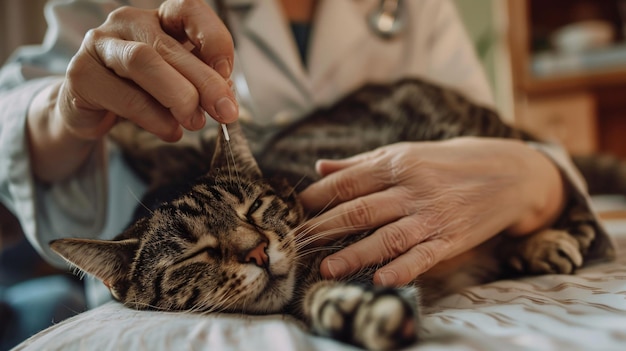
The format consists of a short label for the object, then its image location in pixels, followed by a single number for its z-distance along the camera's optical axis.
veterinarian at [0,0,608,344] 0.54
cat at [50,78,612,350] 0.47
